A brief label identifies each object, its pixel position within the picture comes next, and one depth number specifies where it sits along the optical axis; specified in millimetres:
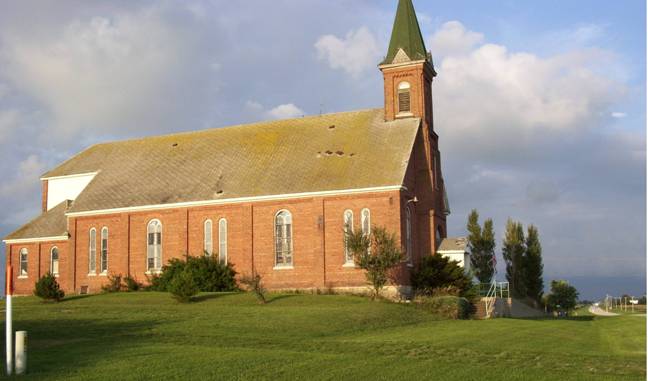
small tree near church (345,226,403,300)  39781
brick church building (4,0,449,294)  46844
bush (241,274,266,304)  38219
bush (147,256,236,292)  46719
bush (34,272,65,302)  43531
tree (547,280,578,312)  79375
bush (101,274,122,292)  51344
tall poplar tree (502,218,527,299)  66875
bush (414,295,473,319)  37469
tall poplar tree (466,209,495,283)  64438
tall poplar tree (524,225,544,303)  67000
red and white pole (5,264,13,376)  15861
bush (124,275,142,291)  50594
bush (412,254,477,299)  44469
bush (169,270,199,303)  38438
